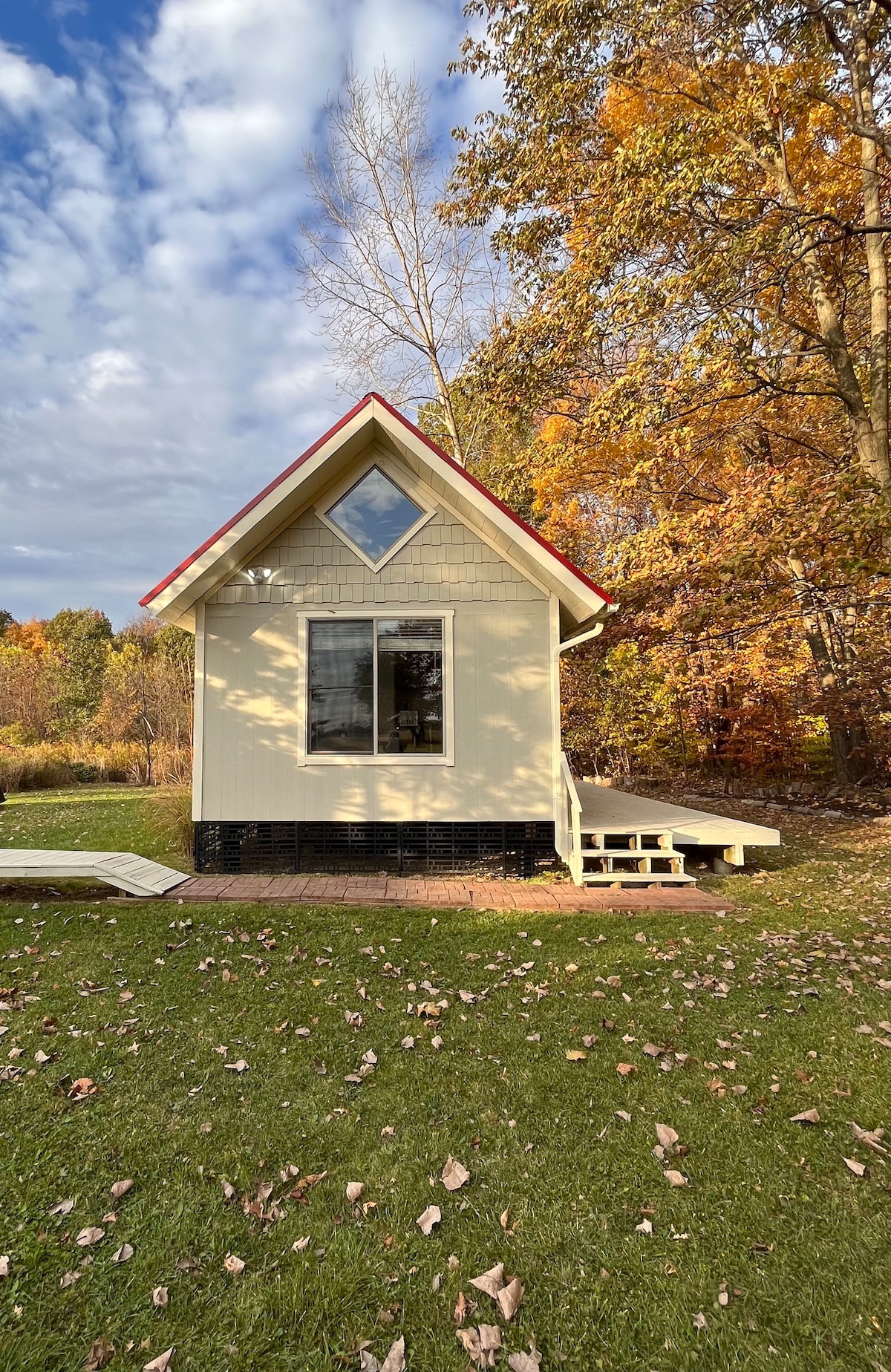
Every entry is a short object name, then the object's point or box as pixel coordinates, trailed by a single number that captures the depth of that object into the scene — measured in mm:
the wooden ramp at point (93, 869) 5906
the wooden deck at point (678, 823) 7164
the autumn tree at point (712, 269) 7828
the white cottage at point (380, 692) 7449
